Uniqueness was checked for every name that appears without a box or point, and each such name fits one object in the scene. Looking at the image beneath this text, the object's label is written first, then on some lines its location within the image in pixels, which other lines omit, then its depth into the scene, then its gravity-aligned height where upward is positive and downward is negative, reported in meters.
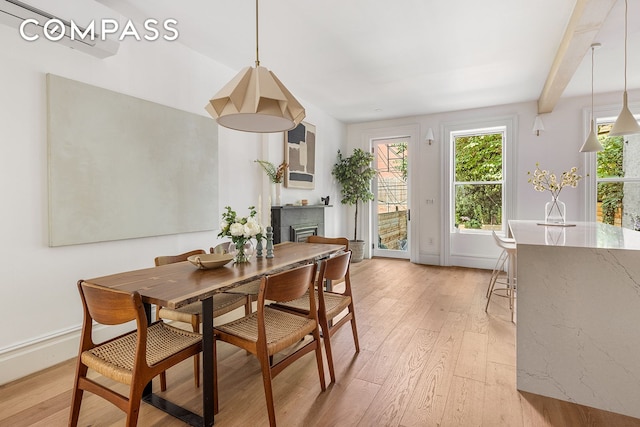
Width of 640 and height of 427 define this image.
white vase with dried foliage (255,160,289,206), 4.16 +0.50
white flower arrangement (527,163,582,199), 3.30 +0.29
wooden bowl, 1.96 -0.31
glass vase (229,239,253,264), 2.15 -0.27
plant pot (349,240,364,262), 5.93 -0.72
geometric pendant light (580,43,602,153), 3.38 +0.71
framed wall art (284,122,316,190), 4.56 +0.82
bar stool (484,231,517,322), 3.18 -0.59
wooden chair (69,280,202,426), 1.33 -0.67
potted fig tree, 5.87 +0.57
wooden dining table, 1.50 -0.38
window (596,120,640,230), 4.50 +0.43
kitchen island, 1.75 -0.64
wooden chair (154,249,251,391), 1.96 -0.65
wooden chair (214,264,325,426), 1.58 -0.66
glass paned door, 6.12 +0.22
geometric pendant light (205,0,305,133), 1.76 +0.63
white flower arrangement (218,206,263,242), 2.07 -0.11
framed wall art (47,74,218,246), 2.26 +0.37
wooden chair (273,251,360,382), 2.04 -0.66
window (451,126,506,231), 5.32 +0.54
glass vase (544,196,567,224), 3.66 -0.07
